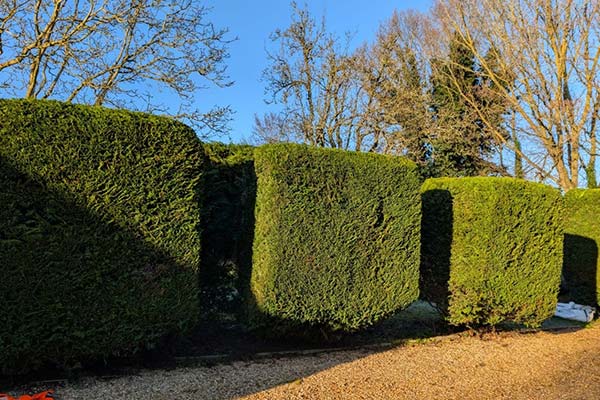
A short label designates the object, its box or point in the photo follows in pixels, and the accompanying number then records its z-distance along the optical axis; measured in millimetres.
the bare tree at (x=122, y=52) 7219
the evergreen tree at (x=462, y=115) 14062
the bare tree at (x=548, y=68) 11844
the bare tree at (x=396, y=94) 13375
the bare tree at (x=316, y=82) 13523
